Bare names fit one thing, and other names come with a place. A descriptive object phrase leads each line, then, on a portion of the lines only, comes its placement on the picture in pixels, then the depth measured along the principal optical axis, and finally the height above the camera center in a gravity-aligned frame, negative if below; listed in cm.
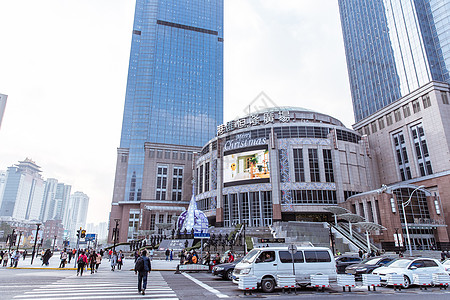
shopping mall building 5497 +1251
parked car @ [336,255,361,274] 2342 -205
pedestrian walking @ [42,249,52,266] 2986 -204
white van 1467 -147
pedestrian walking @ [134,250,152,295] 1307 -142
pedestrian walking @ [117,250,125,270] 2695 -220
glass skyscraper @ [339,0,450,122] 7112 +5146
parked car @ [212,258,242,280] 1941 -226
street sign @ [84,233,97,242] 3441 +7
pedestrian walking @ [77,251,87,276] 2097 -172
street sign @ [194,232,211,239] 3336 +14
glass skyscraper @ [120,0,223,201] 10944 +6246
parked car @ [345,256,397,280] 2017 -204
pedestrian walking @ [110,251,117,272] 2575 -206
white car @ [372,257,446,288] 1598 -181
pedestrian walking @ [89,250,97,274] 2350 -179
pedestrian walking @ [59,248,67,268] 2850 -204
